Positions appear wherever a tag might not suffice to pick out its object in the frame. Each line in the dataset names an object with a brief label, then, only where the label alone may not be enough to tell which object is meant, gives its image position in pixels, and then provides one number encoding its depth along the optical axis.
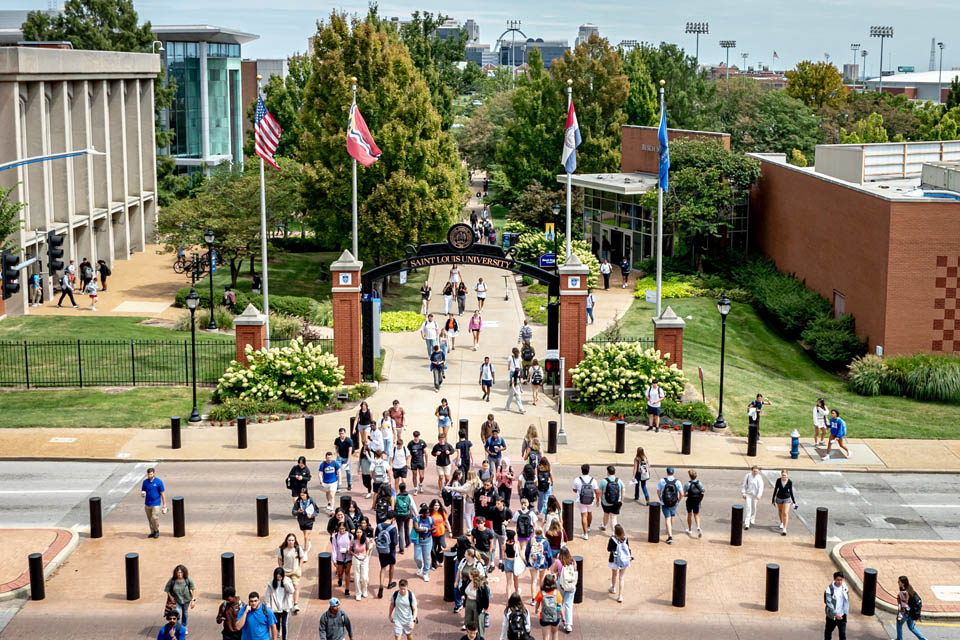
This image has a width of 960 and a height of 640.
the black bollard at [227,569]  19.86
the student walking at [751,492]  23.44
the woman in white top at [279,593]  17.86
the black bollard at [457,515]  22.95
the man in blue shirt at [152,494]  22.39
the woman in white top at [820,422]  29.42
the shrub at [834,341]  41.19
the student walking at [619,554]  19.91
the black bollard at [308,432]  28.67
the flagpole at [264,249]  36.72
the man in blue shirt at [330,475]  23.86
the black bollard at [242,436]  29.06
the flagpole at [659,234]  36.25
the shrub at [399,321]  43.19
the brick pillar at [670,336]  33.59
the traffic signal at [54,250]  26.80
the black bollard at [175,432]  28.86
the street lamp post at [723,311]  30.80
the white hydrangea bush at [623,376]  32.78
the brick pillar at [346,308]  34.56
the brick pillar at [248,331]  34.00
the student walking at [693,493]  22.84
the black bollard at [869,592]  20.00
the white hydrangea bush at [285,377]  32.47
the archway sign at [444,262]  34.19
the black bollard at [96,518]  22.83
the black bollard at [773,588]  19.89
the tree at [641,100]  68.19
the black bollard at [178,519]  22.84
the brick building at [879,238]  38.41
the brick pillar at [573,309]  34.09
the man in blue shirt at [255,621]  16.56
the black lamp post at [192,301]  30.53
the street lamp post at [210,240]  42.69
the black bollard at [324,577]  19.86
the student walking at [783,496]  23.22
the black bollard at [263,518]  22.91
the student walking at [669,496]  22.83
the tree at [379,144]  47.88
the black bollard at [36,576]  19.97
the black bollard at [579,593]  20.27
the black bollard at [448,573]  20.02
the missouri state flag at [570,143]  39.38
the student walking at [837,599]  18.19
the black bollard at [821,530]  22.72
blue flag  35.82
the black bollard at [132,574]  20.00
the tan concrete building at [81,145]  46.59
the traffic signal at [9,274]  26.55
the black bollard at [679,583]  20.00
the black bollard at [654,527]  22.95
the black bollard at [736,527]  22.89
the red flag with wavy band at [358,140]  36.94
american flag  36.50
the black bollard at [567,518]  23.05
